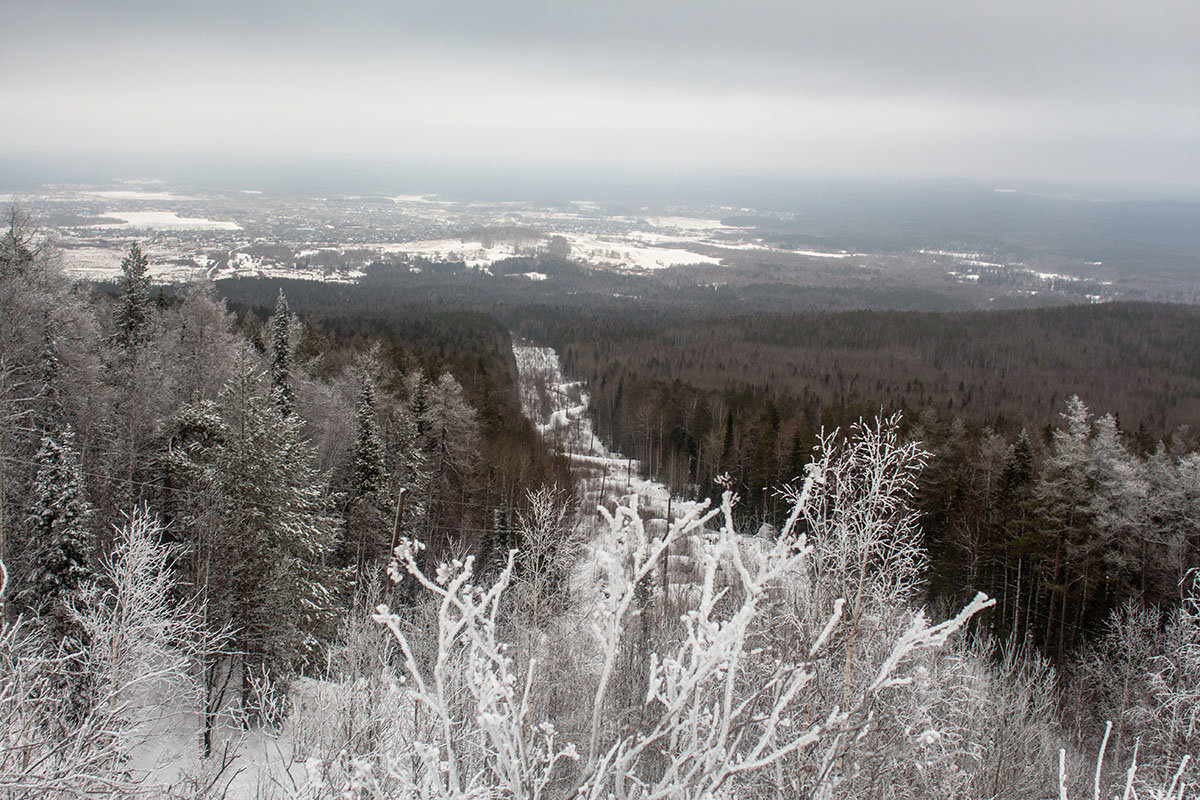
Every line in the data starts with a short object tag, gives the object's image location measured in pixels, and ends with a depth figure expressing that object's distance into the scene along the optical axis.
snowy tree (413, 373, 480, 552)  31.58
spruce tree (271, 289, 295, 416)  25.38
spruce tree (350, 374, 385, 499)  24.12
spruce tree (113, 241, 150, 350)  25.89
